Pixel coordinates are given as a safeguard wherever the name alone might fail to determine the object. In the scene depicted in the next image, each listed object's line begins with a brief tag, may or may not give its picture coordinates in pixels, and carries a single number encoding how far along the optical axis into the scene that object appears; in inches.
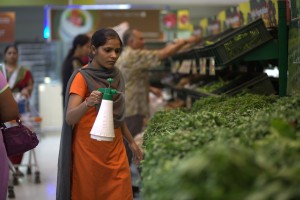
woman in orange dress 144.8
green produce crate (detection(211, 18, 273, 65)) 181.0
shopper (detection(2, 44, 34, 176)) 288.5
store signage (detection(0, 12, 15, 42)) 410.3
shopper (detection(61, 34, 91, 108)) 240.2
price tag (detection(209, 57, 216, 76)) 203.6
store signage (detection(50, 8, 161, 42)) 427.2
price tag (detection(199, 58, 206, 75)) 226.8
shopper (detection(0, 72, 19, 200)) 134.6
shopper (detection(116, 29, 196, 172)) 259.0
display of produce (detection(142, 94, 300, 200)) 58.2
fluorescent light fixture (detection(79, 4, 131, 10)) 439.1
